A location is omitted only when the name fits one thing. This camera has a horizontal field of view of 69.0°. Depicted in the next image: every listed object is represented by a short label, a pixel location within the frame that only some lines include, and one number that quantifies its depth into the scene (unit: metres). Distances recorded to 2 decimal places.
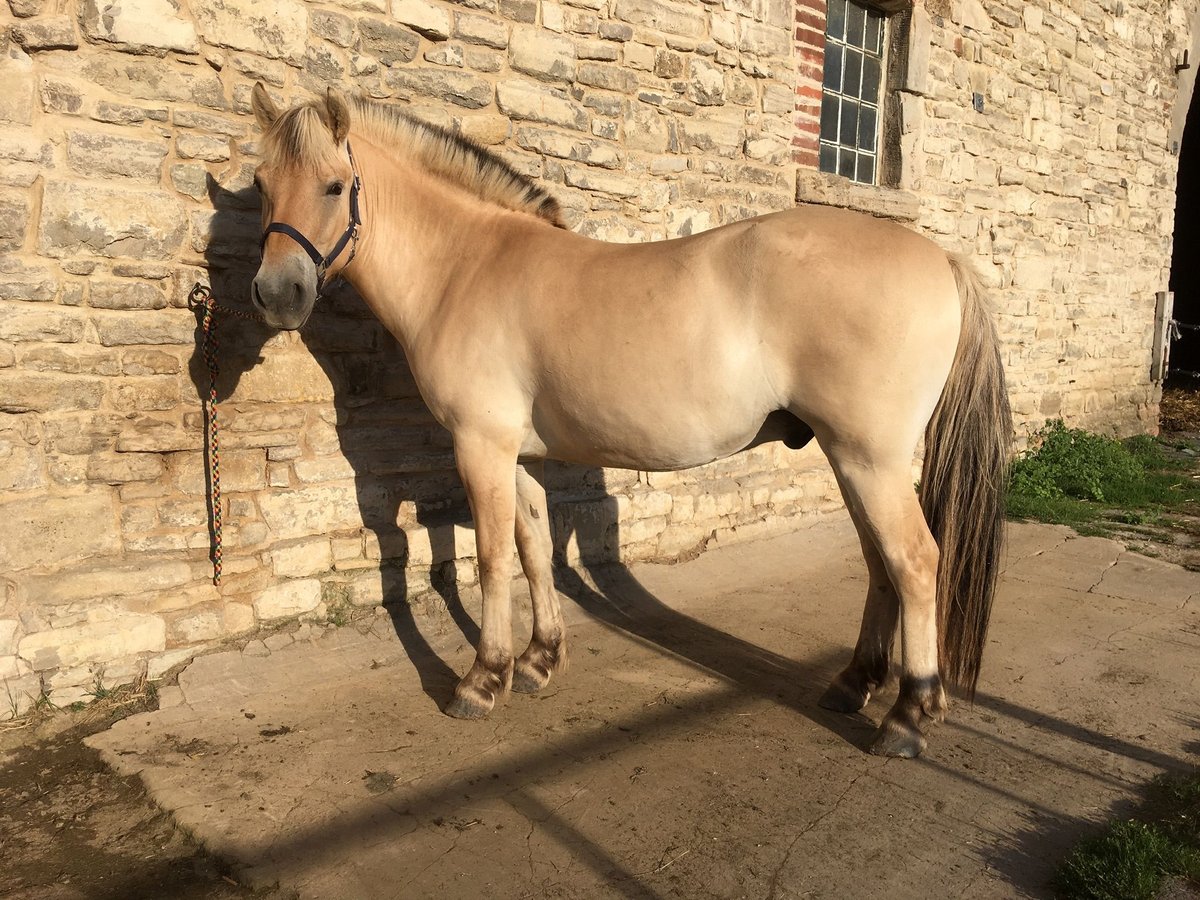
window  6.50
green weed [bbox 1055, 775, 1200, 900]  2.28
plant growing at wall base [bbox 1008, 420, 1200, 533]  6.66
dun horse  2.97
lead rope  3.66
